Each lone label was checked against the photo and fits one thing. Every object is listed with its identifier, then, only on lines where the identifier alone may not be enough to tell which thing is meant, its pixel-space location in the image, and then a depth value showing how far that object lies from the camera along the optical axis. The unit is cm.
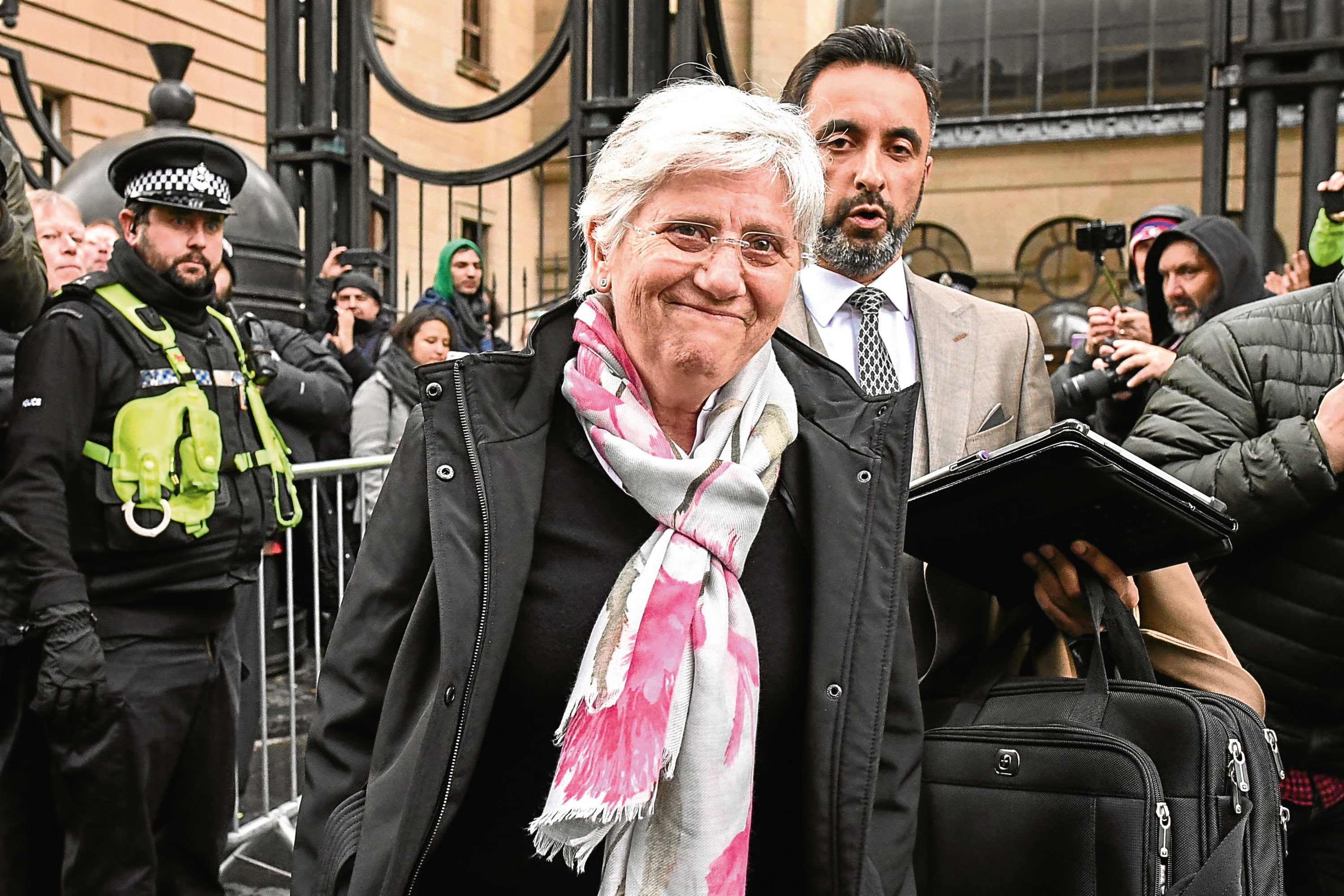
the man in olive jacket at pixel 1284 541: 271
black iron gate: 575
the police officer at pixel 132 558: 348
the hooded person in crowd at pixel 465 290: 795
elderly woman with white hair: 179
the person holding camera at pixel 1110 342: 414
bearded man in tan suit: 249
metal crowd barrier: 462
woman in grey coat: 691
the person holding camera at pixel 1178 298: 414
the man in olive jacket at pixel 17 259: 323
